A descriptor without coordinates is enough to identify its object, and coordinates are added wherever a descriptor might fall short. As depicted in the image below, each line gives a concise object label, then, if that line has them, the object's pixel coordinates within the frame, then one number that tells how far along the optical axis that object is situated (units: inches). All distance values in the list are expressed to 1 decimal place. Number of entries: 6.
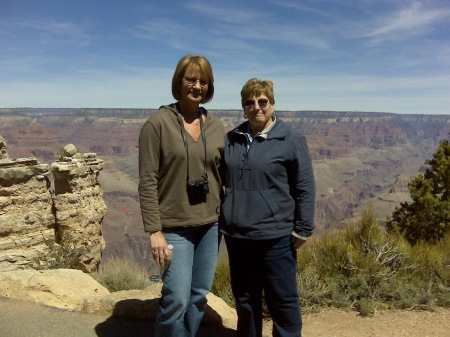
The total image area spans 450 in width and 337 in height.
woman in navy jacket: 90.7
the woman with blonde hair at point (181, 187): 85.8
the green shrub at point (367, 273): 164.2
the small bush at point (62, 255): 259.8
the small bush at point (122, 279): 200.7
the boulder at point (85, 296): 135.0
